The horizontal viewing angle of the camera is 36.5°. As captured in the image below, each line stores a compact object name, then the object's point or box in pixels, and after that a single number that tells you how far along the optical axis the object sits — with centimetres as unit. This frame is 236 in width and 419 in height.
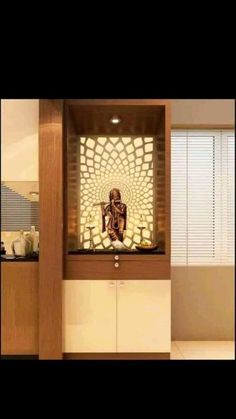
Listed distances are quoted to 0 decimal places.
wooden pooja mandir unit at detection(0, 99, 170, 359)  288
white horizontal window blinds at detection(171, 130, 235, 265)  374
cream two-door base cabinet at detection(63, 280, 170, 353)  296
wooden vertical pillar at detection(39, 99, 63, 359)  288
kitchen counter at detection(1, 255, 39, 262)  294
